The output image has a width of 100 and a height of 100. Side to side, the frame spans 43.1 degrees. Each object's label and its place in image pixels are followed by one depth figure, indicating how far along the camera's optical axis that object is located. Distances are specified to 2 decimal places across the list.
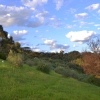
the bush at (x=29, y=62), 28.17
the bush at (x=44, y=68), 21.82
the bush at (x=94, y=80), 21.17
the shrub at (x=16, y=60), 18.51
